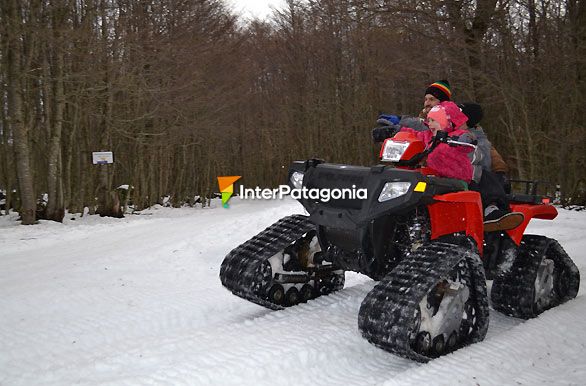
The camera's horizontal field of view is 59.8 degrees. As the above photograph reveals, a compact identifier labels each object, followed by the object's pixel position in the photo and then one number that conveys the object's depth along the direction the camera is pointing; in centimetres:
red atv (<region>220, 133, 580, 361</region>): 343
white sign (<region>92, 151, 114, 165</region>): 1567
